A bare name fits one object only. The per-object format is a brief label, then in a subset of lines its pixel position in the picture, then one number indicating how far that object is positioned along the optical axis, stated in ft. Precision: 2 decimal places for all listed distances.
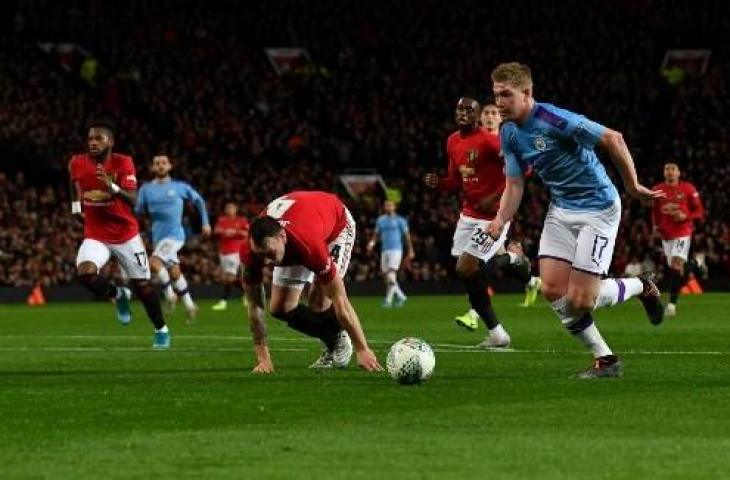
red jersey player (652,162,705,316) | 91.20
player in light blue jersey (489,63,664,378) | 42.01
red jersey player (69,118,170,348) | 60.29
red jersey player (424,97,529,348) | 57.21
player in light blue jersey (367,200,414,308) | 116.06
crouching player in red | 41.63
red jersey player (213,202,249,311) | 116.87
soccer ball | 40.98
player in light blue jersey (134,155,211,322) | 92.84
